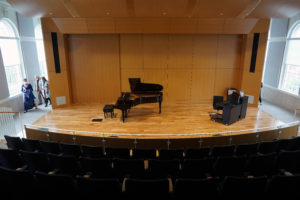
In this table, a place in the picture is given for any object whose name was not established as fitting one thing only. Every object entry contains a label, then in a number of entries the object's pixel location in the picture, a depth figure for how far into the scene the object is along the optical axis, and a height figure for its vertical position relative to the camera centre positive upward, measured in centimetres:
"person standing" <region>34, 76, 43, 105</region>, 980 -128
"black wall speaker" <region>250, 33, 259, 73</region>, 846 +42
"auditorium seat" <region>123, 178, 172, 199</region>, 256 -167
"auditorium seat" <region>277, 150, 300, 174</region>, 361 -184
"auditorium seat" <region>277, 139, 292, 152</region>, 443 -185
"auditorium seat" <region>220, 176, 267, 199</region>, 267 -171
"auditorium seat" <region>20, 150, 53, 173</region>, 357 -182
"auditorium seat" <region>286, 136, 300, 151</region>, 440 -184
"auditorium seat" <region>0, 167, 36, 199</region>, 283 -177
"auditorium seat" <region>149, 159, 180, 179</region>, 329 -181
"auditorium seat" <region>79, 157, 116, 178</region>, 334 -182
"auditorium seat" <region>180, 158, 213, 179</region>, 338 -185
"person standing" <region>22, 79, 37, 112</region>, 903 -165
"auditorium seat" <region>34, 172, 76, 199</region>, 270 -173
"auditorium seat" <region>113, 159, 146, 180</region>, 333 -182
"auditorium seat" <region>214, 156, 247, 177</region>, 349 -186
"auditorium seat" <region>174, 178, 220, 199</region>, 262 -170
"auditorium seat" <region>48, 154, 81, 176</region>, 342 -181
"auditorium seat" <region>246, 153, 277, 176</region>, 352 -185
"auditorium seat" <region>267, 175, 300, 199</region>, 276 -177
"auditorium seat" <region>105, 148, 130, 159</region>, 396 -184
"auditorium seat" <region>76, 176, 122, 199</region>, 257 -166
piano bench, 709 -172
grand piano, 675 -126
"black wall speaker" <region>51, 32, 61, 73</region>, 835 +35
